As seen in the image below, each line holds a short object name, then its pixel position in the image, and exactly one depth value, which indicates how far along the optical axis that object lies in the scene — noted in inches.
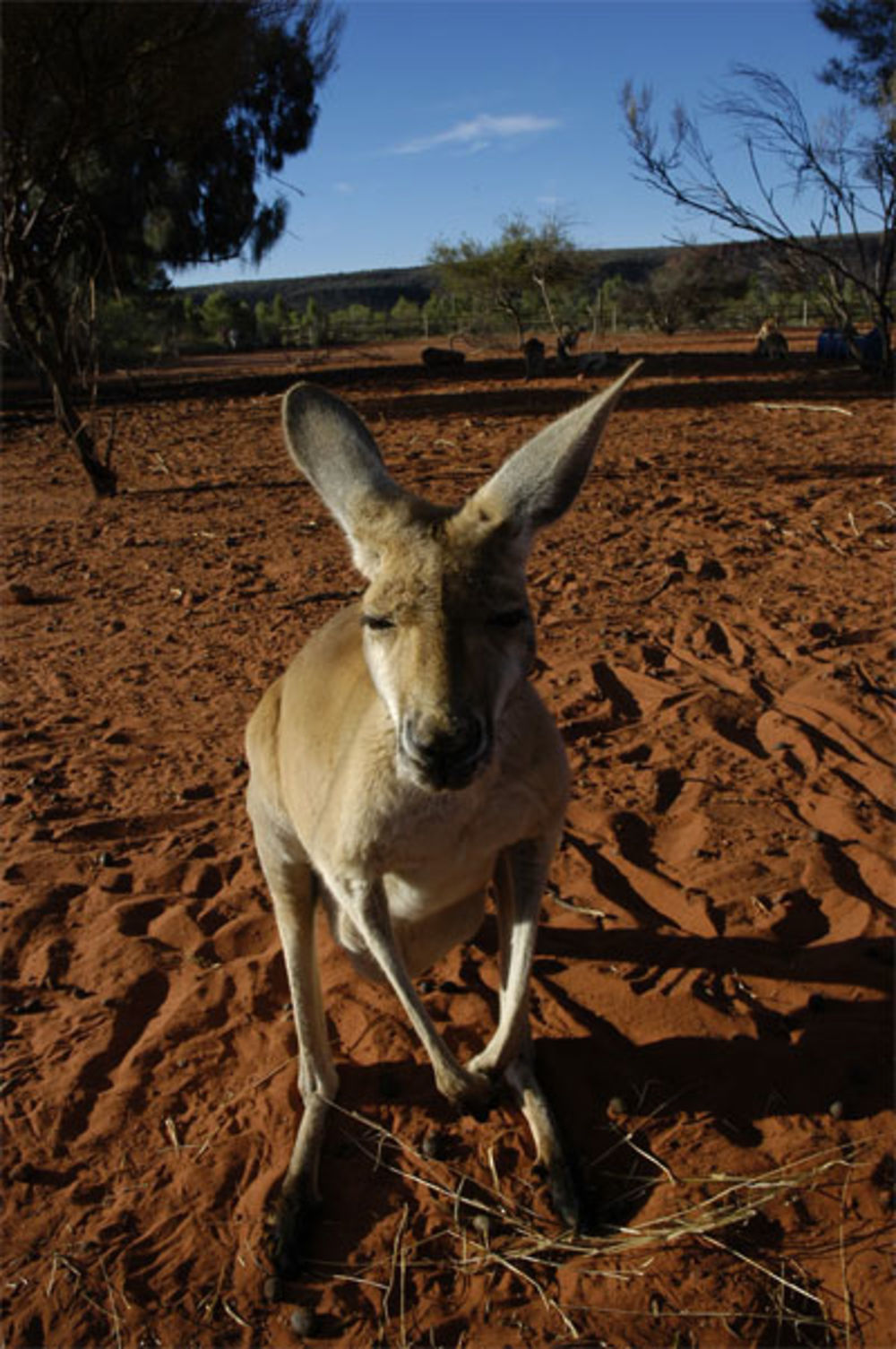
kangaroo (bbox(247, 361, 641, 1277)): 74.4
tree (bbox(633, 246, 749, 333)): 1370.6
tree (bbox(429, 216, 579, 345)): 1016.9
